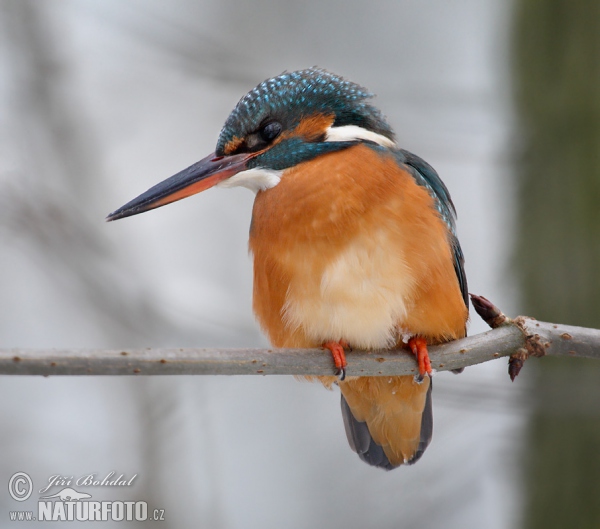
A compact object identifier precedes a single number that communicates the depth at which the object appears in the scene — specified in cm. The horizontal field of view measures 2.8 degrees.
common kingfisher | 300
